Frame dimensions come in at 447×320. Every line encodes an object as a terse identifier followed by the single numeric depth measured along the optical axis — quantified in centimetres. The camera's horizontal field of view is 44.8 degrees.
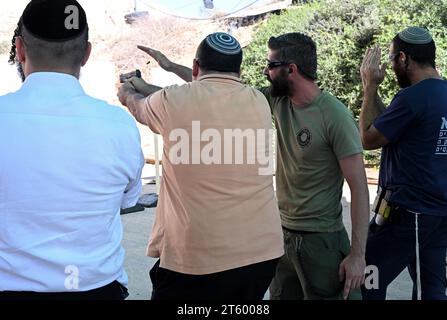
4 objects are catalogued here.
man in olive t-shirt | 257
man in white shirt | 156
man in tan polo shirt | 209
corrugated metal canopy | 856
